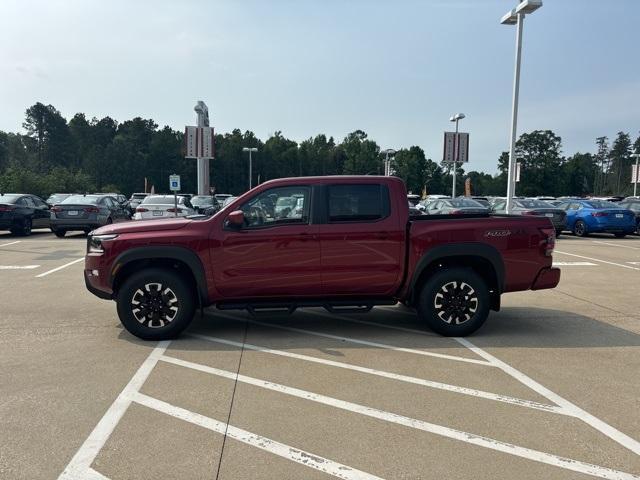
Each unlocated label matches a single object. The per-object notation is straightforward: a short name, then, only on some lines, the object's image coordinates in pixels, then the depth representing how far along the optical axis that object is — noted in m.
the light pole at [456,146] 29.03
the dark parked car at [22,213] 17.77
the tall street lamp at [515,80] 16.59
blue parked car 20.23
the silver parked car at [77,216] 17.56
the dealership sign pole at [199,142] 23.45
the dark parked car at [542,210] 19.58
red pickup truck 5.80
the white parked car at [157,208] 16.73
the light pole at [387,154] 38.72
